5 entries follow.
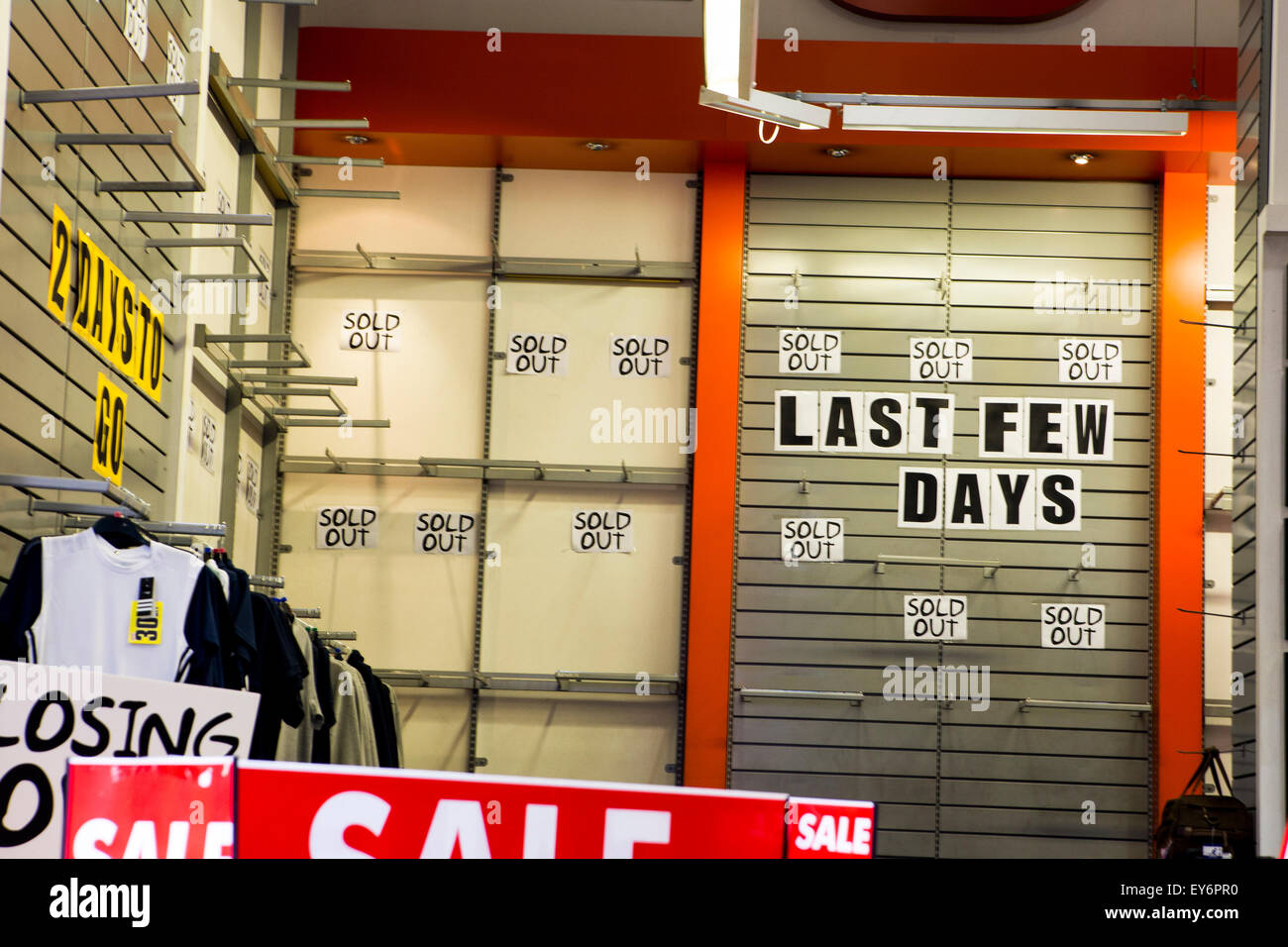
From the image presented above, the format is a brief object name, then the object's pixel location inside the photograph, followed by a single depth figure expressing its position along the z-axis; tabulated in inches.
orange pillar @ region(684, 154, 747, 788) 328.2
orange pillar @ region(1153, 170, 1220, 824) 323.9
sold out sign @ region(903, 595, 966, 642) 333.7
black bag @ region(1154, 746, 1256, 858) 250.4
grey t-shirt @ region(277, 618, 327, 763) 242.4
